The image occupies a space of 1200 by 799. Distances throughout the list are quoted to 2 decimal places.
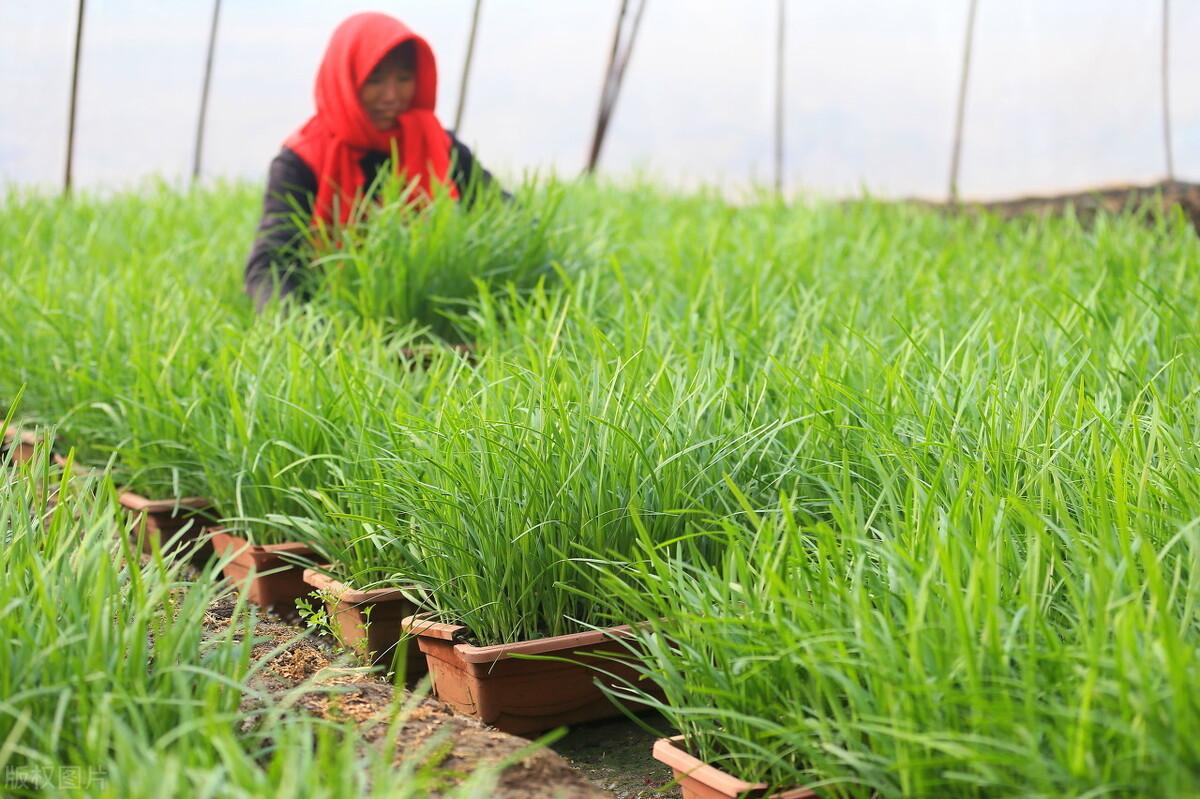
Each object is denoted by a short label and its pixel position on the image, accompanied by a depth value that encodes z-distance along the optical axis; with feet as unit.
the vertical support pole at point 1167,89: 22.63
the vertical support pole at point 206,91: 23.18
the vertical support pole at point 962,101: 24.11
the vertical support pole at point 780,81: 26.09
